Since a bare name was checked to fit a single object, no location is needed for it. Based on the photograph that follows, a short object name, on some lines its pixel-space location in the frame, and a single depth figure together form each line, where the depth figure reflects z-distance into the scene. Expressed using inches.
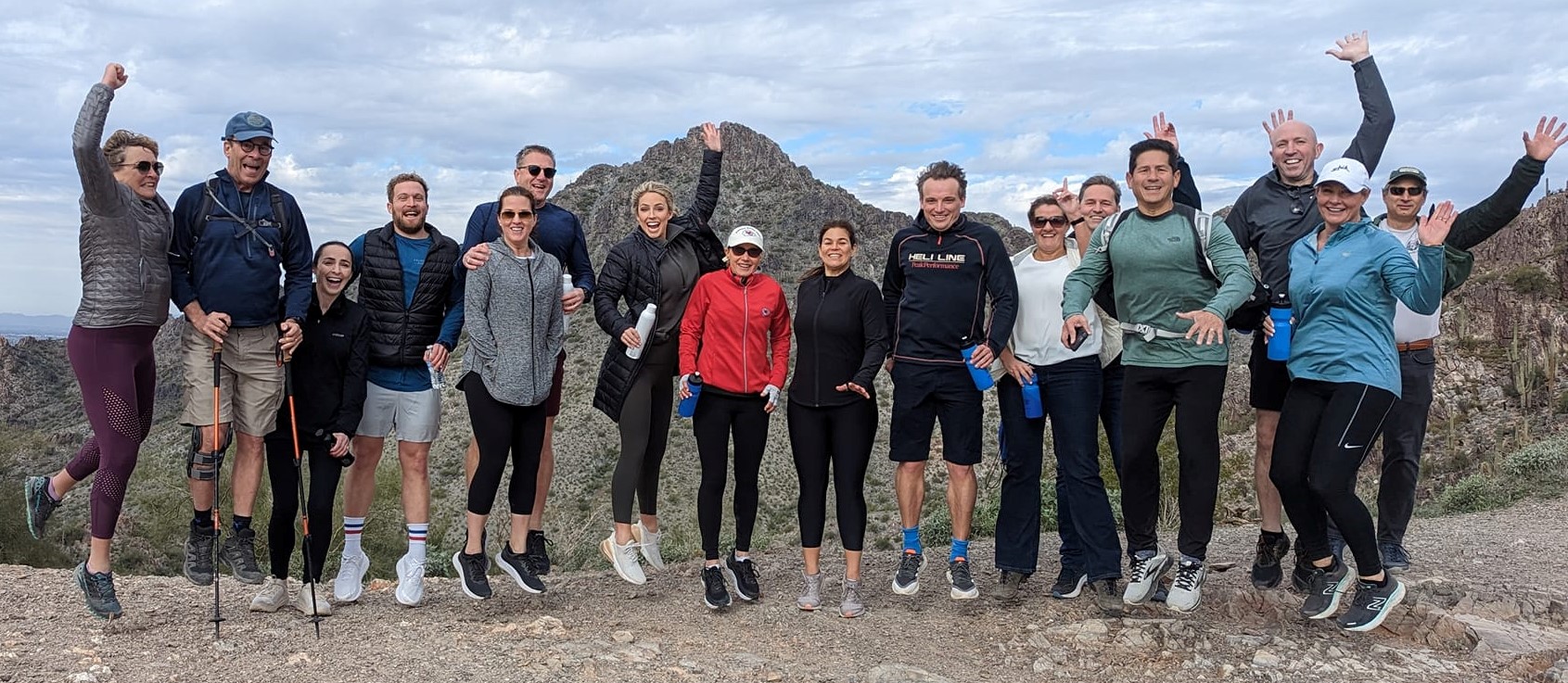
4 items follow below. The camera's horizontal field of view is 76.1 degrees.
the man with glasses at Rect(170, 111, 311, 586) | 219.1
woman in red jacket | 236.1
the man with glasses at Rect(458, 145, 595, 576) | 250.1
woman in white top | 232.7
